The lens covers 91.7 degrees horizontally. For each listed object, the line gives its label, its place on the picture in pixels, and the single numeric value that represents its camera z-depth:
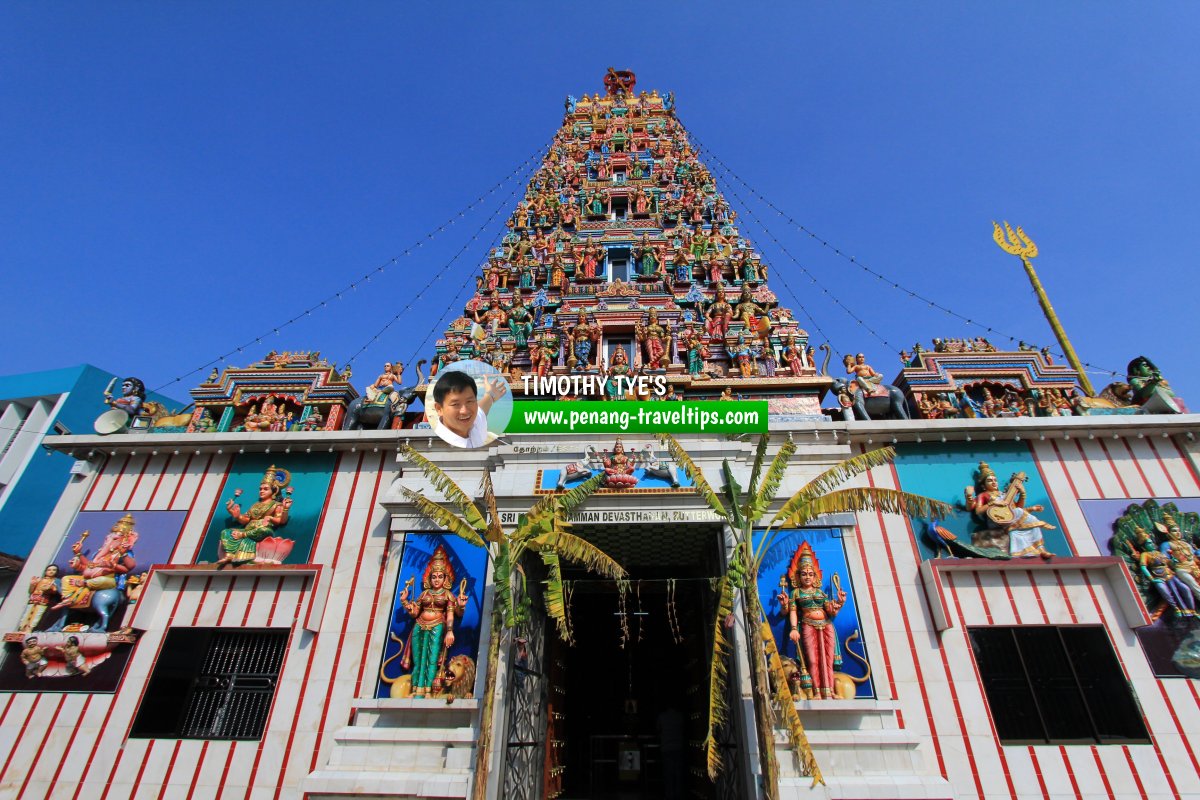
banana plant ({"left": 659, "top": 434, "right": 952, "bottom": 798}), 8.63
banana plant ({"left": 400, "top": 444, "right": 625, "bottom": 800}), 9.62
